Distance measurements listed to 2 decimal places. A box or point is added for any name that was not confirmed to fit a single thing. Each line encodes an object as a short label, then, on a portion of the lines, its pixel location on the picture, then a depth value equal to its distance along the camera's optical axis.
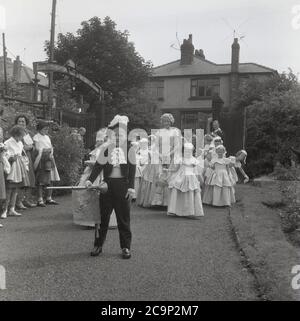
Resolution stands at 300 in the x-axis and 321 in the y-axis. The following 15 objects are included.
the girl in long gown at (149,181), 10.84
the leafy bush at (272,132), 16.76
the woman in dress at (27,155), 9.49
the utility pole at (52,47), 15.15
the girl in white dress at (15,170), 8.99
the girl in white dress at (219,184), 11.28
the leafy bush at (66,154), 12.45
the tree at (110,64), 25.95
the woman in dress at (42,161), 10.41
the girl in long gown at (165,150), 10.47
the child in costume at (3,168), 8.10
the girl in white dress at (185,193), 9.62
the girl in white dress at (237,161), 11.86
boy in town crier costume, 6.36
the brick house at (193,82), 41.19
